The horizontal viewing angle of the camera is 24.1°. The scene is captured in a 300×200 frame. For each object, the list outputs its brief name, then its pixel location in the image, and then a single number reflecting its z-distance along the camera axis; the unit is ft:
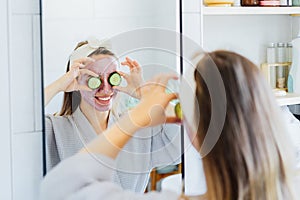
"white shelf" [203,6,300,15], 9.17
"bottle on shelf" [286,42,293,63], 10.75
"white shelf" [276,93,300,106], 9.92
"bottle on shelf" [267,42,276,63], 10.56
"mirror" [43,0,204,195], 7.77
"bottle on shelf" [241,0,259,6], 9.90
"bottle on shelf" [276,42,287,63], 10.64
